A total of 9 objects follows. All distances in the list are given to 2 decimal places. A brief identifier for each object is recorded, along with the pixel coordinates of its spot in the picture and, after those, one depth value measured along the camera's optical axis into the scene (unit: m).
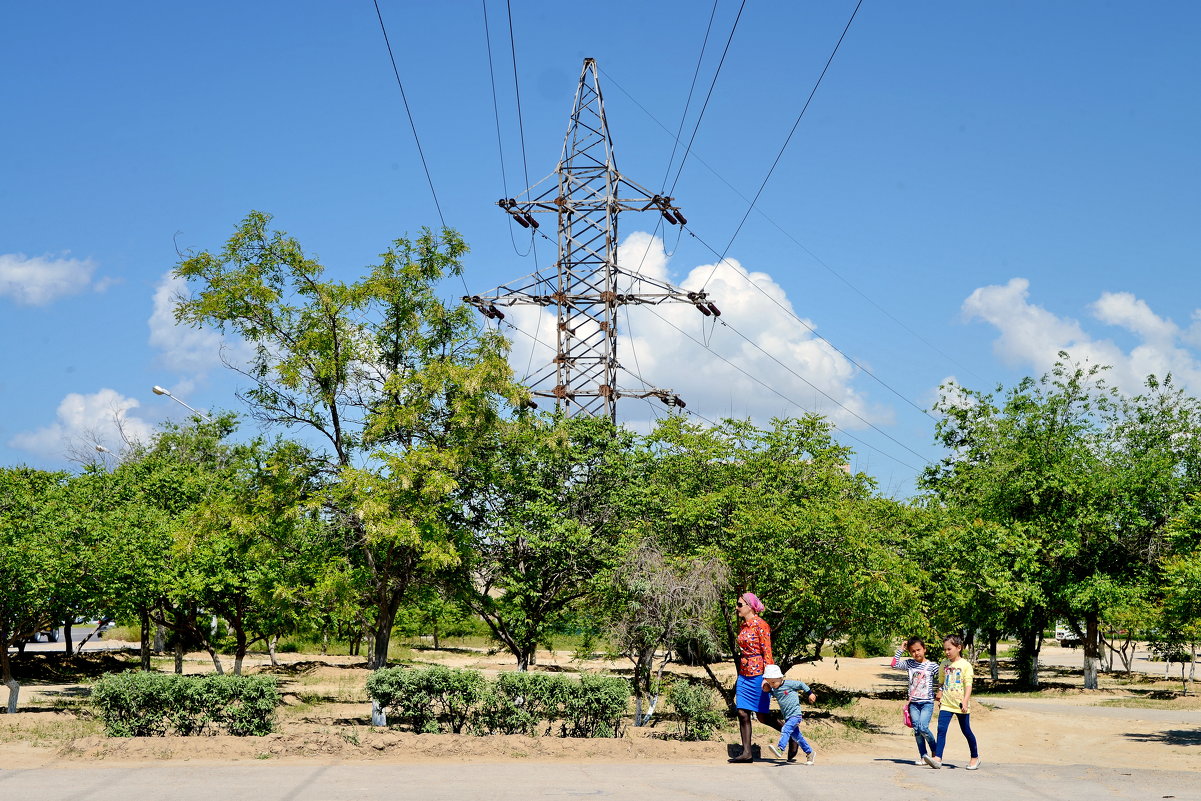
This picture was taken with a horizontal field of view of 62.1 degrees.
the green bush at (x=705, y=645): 16.77
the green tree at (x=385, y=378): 16.23
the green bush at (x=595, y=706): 12.86
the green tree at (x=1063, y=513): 29.72
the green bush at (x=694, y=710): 13.67
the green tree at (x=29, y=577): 17.78
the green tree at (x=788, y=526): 17.66
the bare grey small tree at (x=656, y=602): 15.73
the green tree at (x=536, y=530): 19.88
